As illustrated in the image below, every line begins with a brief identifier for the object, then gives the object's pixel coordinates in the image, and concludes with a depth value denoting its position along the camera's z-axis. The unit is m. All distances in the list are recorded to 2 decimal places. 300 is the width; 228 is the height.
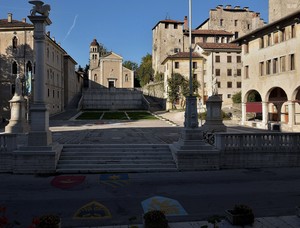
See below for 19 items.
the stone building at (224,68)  61.03
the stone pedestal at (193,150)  13.02
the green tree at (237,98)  55.33
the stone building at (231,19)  83.00
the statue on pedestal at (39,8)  12.82
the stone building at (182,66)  59.56
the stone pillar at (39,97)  12.70
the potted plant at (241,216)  6.94
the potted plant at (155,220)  6.29
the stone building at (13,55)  43.03
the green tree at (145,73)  86.75
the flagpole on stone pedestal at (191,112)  13.28
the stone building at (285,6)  39.38
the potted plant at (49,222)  5.84
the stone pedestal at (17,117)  21.70
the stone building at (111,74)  76.44
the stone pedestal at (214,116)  18.17
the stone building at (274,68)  29.56
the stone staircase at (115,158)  12.83
